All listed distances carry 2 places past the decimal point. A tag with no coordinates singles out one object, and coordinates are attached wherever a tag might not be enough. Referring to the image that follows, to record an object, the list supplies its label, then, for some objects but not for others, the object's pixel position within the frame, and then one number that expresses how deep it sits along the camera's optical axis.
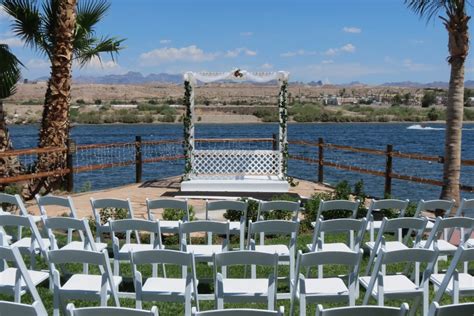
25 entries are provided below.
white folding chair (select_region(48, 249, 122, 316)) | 4.36
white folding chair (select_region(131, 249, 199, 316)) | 4.34
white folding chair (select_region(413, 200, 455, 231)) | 6.93
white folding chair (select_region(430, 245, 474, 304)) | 4.62
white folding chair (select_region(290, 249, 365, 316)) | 4.36
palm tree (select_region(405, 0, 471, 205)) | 10.00
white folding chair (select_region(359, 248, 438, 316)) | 4.46
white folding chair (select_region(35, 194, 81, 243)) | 7.02
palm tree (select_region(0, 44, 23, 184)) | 12.62
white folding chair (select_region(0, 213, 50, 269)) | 5.78
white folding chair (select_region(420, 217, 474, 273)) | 5.79
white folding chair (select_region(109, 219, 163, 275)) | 5.53
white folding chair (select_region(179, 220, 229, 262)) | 5.45
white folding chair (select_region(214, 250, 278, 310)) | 4.29
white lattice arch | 13.96
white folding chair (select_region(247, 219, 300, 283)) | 5.50
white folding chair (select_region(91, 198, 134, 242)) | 6.98
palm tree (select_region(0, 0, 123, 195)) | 13.15
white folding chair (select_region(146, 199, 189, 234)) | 7.03
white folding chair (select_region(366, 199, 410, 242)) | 6.91
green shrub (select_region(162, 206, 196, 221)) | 8.82
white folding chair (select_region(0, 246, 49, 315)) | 4.49
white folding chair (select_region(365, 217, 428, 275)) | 5.71
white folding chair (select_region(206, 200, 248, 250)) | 6.93
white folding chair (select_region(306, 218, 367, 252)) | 5.68
